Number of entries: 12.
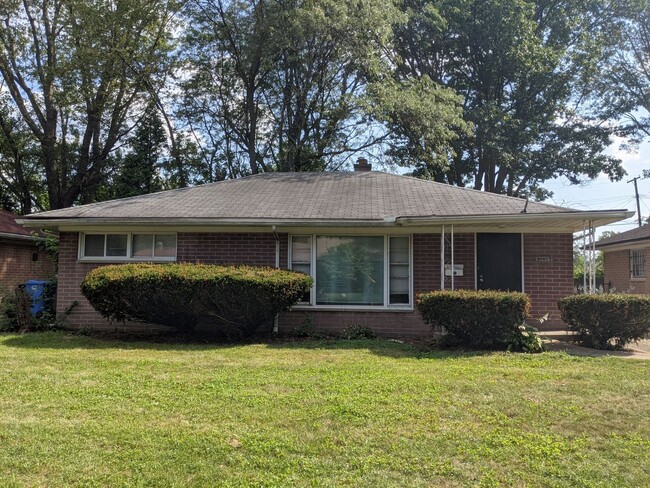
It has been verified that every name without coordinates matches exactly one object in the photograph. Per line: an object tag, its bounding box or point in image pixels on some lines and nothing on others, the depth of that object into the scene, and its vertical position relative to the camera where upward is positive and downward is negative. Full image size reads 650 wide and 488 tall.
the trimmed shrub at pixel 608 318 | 7.78 -0.50
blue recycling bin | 11.05 -0.31
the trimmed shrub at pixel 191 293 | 8.48 -0.18
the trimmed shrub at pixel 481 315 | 7.88 -0.48
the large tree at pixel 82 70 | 19.77 +9.20
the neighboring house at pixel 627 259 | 18.22 +1.19
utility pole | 35.19 +7.04
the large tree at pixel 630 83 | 25.05 +10.72
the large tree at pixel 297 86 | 18.31 +8.72
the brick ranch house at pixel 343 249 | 10.14 +0.77
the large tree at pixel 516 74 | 22.34 +10.32
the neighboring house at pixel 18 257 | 15.68 +0.78
